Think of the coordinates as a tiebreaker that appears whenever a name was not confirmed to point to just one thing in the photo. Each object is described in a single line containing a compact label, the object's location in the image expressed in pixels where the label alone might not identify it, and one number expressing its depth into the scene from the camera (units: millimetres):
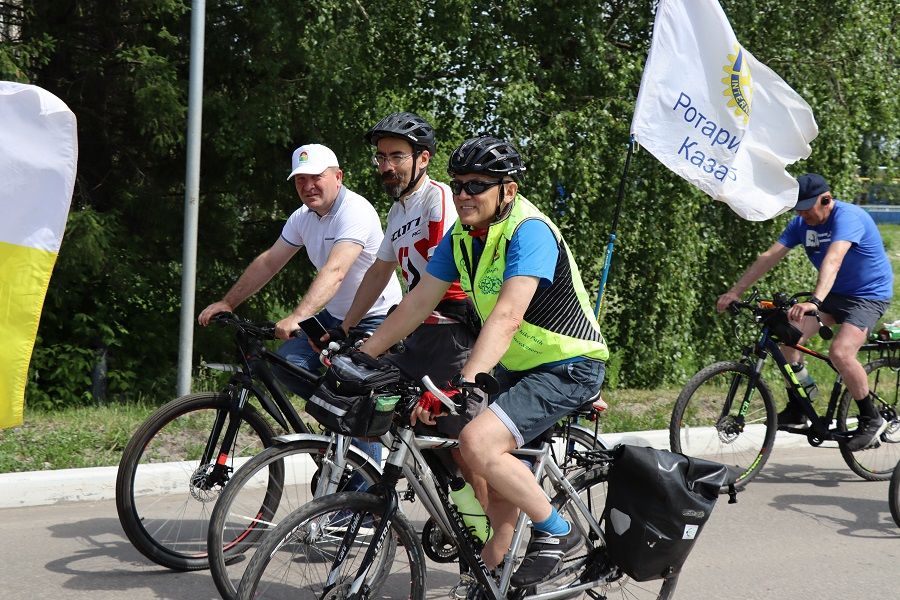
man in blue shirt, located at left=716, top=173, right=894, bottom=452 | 6836
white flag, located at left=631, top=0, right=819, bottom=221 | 7219
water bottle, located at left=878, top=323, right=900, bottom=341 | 7203
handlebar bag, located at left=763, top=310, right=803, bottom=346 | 6848
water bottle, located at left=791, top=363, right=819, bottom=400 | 7027
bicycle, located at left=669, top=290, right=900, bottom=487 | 6855
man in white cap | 5082
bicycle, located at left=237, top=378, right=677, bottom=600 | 3566
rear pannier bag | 4000
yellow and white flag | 4332
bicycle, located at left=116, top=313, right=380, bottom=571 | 4664
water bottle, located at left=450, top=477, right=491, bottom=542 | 4180
